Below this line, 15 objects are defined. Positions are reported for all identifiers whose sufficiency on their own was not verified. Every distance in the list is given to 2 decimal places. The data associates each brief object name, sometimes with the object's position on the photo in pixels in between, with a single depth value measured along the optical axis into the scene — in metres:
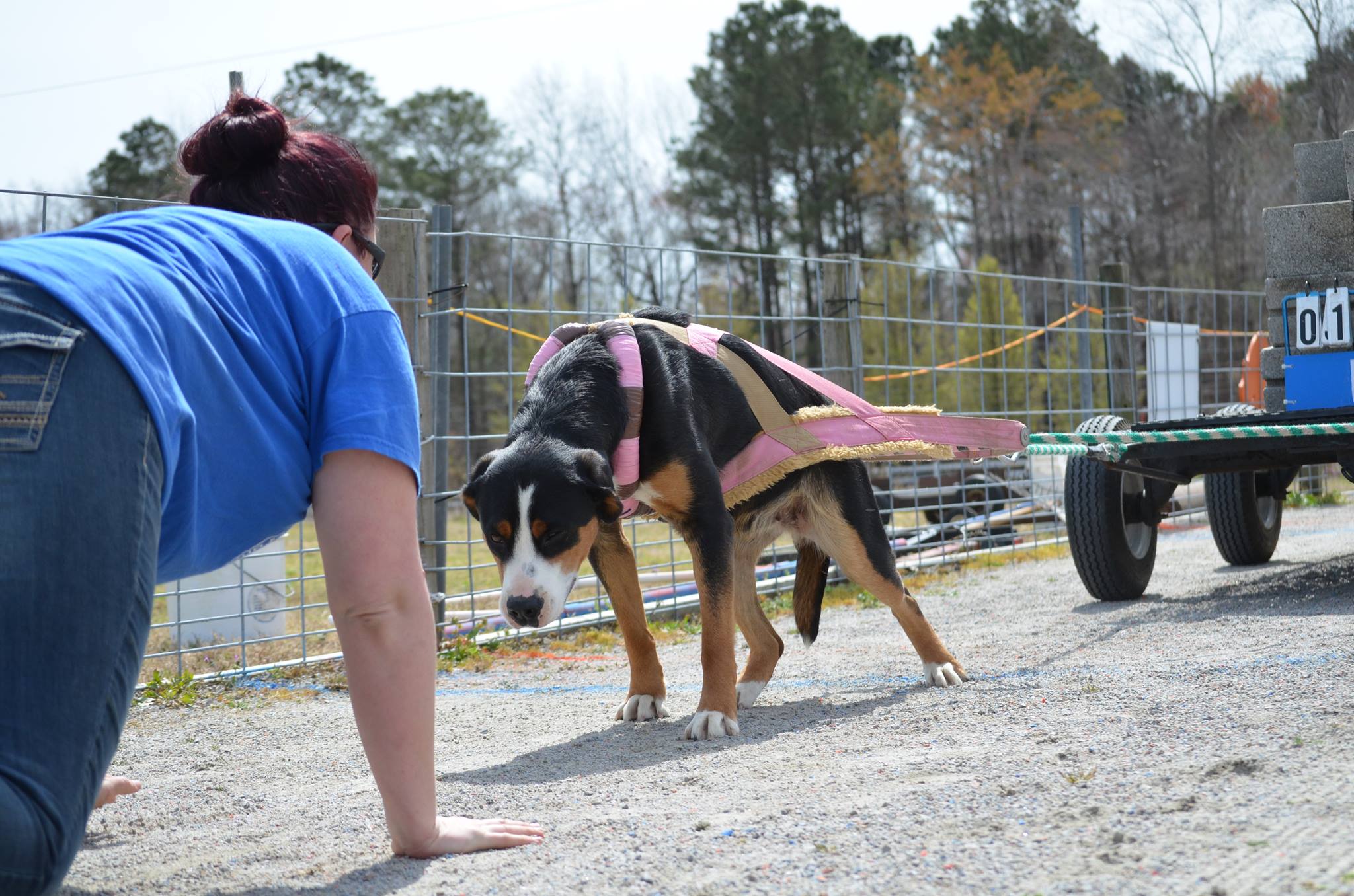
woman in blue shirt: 1.57
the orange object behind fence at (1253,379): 11.48
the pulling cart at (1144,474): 5.27
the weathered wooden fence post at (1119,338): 10.37
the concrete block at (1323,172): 6.57
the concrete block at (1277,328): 6.53
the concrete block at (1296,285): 6.32
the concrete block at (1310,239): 6.30
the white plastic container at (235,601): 6.68
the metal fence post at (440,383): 6.08
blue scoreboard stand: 5.98
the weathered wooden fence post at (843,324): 8.02
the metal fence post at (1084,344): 9.85
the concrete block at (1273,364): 6.52
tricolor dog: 3.52
